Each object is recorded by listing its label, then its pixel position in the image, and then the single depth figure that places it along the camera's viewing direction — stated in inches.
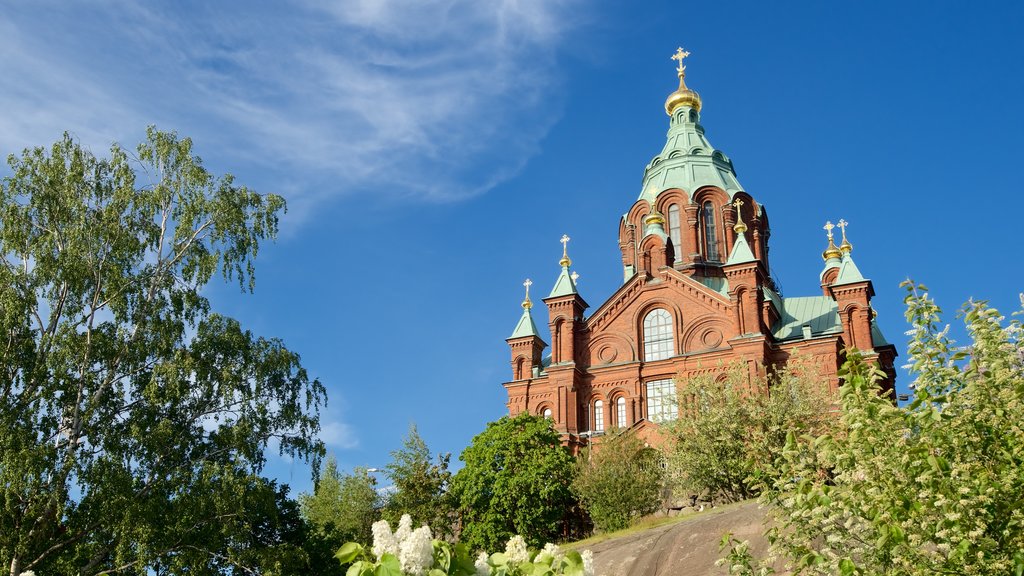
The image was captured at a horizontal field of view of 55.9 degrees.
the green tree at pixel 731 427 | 1397.6
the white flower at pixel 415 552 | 276.2
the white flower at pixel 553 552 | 289.1
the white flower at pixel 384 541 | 275.1
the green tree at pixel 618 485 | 1491.1
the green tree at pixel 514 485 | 1547.7
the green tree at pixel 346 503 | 2017.7
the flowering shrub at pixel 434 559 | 272.7
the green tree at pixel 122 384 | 880.9
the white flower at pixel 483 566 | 290.7
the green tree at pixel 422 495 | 1603.1
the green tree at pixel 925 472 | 410.6
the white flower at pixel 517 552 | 294.0
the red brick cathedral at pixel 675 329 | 1777.8
